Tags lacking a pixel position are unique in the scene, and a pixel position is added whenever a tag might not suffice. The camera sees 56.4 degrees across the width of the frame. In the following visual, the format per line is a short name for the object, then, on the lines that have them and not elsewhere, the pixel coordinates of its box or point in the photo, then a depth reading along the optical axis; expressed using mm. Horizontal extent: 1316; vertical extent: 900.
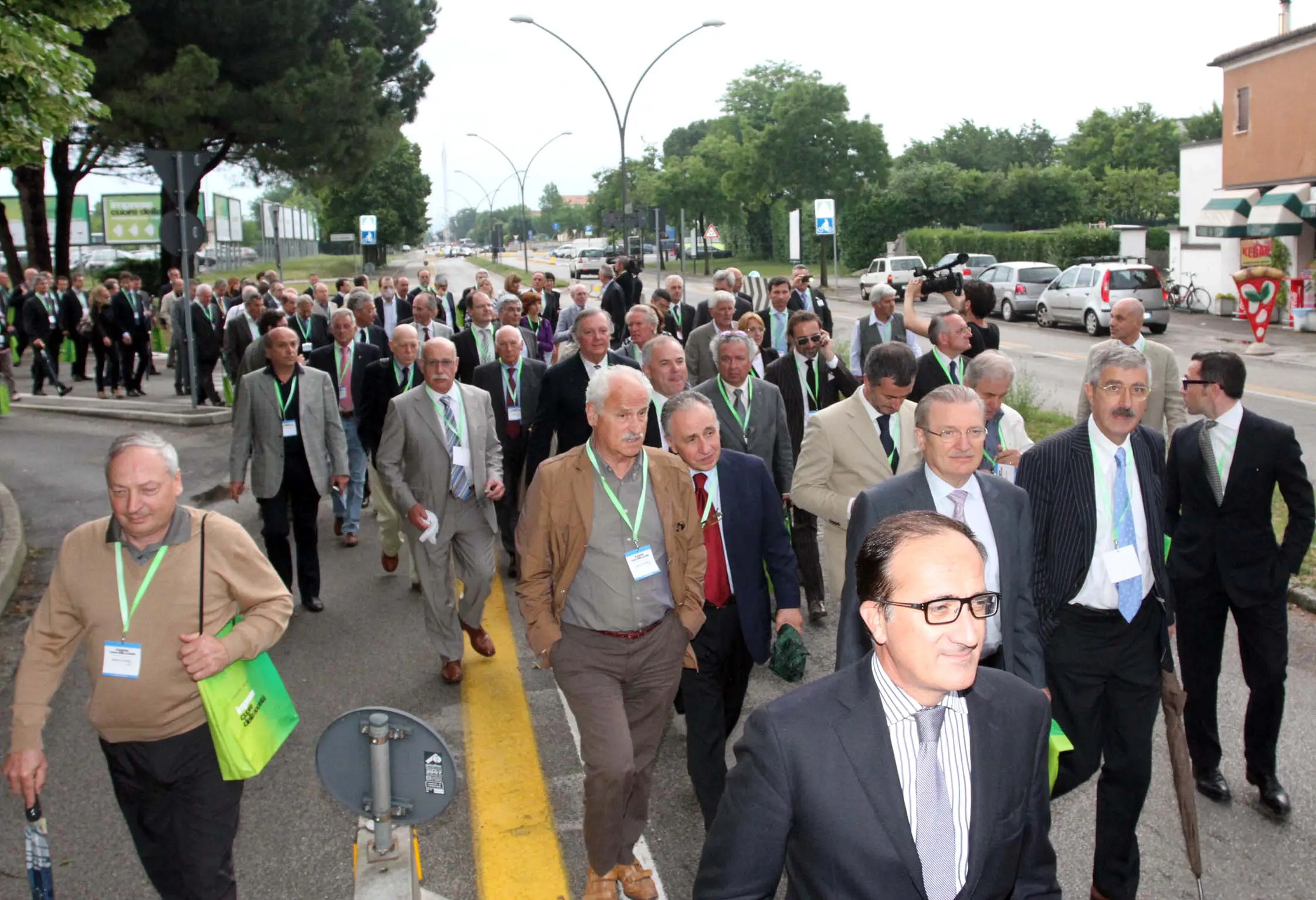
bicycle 35188
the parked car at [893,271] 42688
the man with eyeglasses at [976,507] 4047
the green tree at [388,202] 76125
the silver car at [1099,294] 29203
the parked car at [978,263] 40562
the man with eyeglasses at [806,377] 8250
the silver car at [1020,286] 34438
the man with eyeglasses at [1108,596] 4363
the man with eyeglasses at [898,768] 2264
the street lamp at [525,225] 69169
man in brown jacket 4402
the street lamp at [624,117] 34062
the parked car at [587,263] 67188
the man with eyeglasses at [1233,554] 5176
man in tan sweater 3791
